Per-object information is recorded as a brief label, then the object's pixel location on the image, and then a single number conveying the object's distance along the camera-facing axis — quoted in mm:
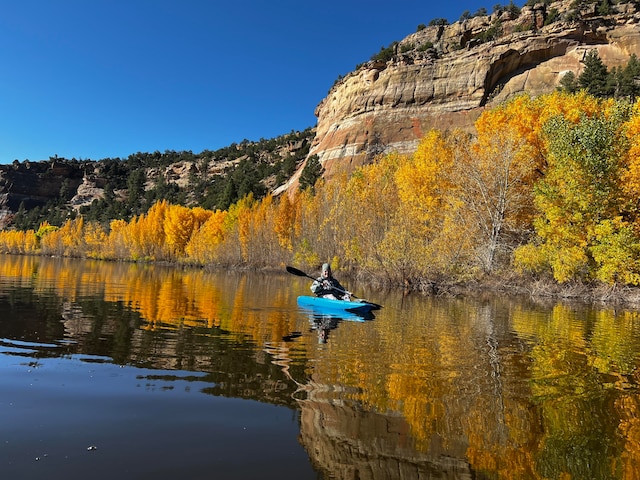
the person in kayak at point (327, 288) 14953
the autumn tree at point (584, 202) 20297
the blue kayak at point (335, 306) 13422
